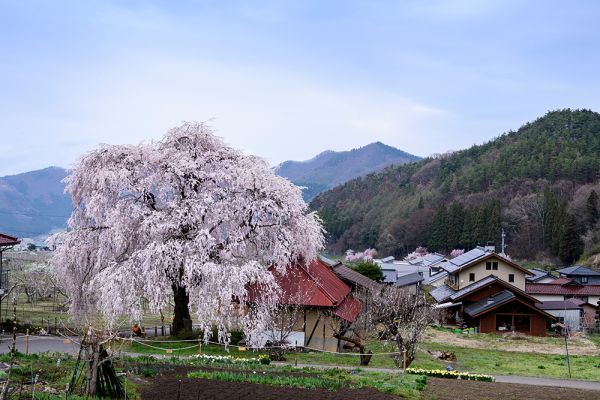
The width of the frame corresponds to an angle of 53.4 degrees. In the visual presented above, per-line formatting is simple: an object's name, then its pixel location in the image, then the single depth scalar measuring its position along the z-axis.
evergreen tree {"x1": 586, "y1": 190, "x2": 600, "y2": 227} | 80.88
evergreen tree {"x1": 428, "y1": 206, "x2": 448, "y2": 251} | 94.96
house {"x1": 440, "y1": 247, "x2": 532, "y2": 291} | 50.22
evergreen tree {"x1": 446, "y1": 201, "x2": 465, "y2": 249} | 91.44
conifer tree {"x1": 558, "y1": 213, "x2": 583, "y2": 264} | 75.44
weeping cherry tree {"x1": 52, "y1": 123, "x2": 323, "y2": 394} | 21.92
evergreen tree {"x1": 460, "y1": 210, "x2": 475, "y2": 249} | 88.94
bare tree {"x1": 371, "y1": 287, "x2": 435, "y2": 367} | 20.78
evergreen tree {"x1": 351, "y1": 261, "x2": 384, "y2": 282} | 52.07
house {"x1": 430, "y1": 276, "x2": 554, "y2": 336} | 40.31
